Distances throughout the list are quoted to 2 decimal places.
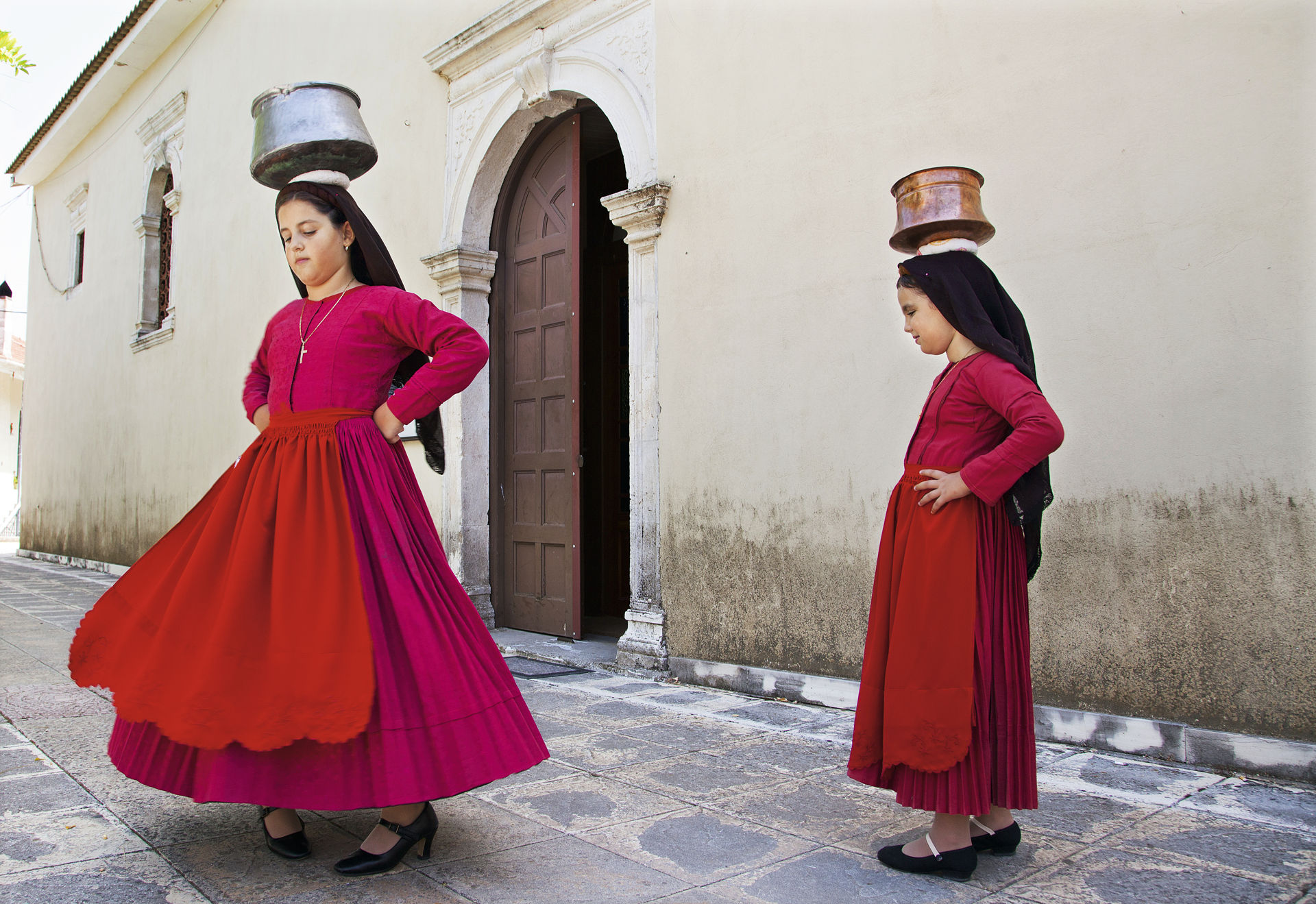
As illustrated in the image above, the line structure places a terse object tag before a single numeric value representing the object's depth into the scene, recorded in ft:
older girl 6.30
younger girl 6.73
